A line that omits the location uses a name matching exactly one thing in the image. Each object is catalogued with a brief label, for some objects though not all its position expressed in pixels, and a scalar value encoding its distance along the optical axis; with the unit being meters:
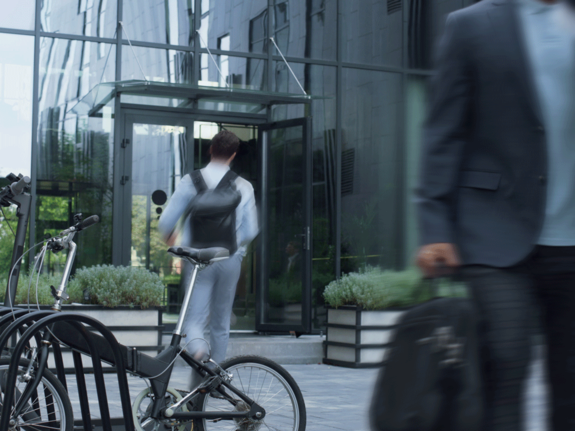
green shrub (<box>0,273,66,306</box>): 7.24
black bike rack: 3.40
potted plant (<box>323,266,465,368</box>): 8.44
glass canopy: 10.09
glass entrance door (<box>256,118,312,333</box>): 10.32
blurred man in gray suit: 2.05
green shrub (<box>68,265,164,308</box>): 7.79
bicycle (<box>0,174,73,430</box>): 3.60
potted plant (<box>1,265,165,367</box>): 7.74
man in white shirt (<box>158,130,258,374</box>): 4.77
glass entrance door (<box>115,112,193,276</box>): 10.51
